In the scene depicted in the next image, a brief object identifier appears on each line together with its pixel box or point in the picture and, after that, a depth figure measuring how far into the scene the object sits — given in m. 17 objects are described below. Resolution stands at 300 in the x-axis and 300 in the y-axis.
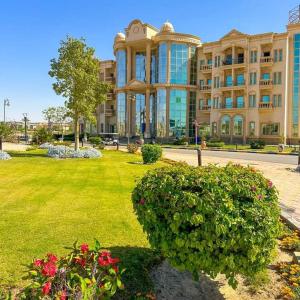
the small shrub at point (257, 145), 45.31
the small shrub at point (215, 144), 49.85
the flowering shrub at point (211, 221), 4.29
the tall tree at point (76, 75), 27.89
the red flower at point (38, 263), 3.81
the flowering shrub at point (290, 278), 4.81
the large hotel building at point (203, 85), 53.16
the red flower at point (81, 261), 4.11
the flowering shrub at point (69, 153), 26.72
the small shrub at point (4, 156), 24.55
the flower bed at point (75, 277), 3.63
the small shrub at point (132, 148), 33.72
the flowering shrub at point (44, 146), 37.96
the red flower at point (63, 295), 3.50
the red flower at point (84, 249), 4.24
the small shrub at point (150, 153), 22.61
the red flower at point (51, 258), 3.76
